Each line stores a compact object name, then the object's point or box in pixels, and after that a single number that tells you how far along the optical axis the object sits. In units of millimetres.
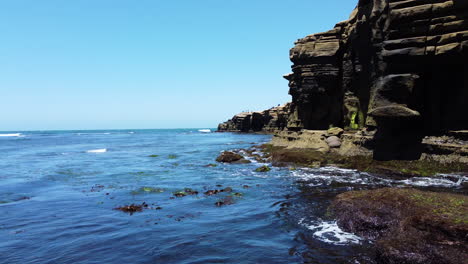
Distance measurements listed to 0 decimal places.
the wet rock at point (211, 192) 19938
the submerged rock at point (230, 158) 35875
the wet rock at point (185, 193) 19758
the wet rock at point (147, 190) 20969
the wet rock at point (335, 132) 34725
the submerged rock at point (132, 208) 16078
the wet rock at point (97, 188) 21953
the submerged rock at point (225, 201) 17047
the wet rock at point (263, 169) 28025
